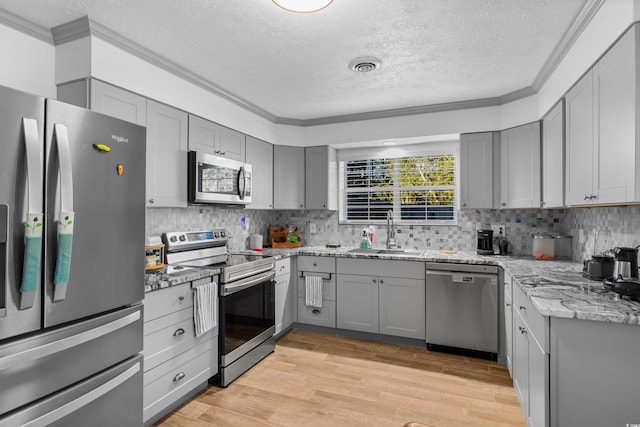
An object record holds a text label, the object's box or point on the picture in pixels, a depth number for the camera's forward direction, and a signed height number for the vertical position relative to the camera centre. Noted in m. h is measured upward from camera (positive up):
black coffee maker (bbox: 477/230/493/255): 3.53 -0.28
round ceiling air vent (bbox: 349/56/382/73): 2.58 +1.19
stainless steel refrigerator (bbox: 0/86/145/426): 1.30 -0.22
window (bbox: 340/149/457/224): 4.09 +0.35
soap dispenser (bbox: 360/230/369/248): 4.19 -0.31
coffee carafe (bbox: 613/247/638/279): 1.83 -0.25
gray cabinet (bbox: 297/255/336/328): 3.72 -0.83
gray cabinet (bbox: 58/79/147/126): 2.11 +0.75
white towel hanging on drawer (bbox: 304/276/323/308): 3.72 -0.83
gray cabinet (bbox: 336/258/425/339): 3.38 -0.84
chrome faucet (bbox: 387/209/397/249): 4.04 -0.21
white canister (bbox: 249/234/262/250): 4.00 -0.31
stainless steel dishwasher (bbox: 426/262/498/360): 3.09 -0.86
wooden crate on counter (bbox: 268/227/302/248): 4.26 -0.29
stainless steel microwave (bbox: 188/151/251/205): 2.84 +0.32
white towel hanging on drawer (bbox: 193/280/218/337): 2.37 -0.66
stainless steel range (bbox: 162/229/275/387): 2.63 -0.67
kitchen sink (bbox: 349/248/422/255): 3.75 -0.40
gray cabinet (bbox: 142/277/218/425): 2.05 -0.91
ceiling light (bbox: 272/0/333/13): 1.79 +1.13
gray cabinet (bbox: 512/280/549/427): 1.56 -0.78
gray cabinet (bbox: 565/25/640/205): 1.57 +0.48
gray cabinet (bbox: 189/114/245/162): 2.92 +0.71
